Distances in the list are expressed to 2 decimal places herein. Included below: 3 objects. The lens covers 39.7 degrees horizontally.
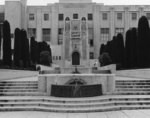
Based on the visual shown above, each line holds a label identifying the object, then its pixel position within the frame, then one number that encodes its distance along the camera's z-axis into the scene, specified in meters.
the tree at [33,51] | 29.93
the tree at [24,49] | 23.55
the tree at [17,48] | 22.37
